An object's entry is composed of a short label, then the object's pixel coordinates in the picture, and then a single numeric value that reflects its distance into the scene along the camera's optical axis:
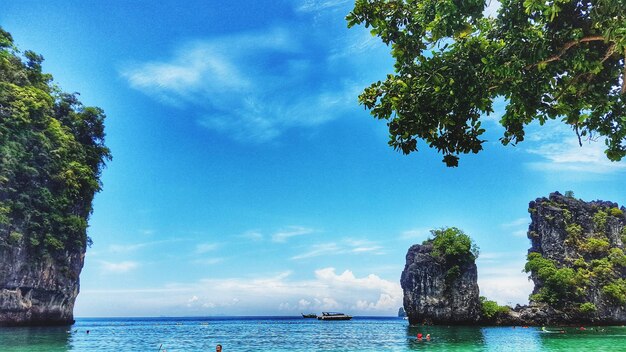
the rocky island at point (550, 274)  60.69
